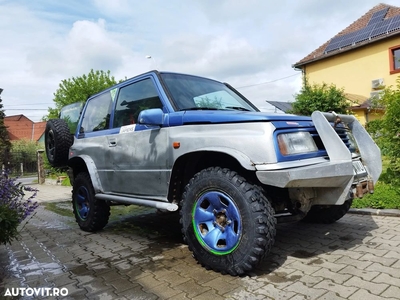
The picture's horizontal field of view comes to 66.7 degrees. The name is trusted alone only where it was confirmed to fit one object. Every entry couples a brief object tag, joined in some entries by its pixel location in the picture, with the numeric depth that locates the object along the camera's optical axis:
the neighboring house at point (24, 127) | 45.12
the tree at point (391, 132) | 4.90
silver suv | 2.44
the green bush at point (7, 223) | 2.91
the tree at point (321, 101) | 11.99
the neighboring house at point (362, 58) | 15.23
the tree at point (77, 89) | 21.12
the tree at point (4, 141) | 20.41
